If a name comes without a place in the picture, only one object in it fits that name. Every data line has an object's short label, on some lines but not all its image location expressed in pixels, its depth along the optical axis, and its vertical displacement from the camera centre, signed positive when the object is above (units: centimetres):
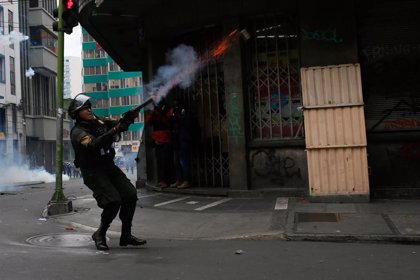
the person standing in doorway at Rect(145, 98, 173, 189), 1092 +65
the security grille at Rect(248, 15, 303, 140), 998 +163
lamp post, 972 +128
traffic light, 995 +310
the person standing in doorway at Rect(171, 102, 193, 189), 1079 +48
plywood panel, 873 +51
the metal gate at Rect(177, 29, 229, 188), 1082 +103
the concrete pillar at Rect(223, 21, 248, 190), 991 +87
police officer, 609 +0
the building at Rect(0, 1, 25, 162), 3366 +591
